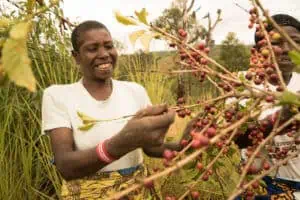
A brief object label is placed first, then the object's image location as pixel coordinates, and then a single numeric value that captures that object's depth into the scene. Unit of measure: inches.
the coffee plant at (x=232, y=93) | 25.0
